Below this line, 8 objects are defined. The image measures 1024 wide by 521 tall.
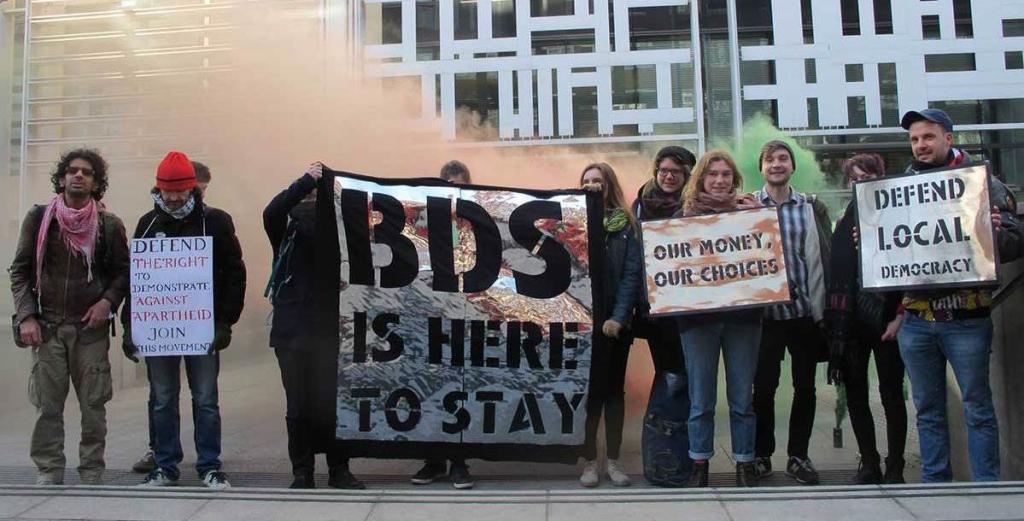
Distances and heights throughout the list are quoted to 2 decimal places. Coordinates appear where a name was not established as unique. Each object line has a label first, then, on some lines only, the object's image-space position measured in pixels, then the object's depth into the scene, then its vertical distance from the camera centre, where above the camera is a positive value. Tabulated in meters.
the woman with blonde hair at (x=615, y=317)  3.49 -0.04
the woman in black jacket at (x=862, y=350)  3.38 -0.23
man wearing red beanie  3.51 -0.07
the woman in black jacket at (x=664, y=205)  3.53 +0.51
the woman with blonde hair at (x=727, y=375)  3.25 -0.32
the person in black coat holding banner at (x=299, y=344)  3.43 -0.13
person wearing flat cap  2.96 -0.19
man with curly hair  3.40 +0.04
